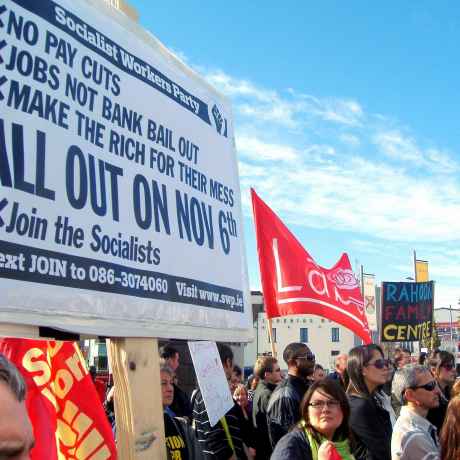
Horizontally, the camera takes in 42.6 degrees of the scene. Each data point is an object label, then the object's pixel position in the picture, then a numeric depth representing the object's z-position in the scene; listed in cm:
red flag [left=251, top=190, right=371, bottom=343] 705
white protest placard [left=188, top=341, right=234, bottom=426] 241
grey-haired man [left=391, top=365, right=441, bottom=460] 350
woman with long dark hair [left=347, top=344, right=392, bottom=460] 394
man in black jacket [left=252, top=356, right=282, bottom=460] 536
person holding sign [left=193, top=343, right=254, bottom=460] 414
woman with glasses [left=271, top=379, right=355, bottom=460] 312
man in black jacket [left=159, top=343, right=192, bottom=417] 524
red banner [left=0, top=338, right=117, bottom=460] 179
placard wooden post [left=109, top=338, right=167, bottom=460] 177
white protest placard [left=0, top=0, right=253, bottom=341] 160
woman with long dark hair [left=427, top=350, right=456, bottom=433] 650
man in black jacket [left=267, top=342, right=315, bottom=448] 448
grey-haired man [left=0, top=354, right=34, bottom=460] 87
